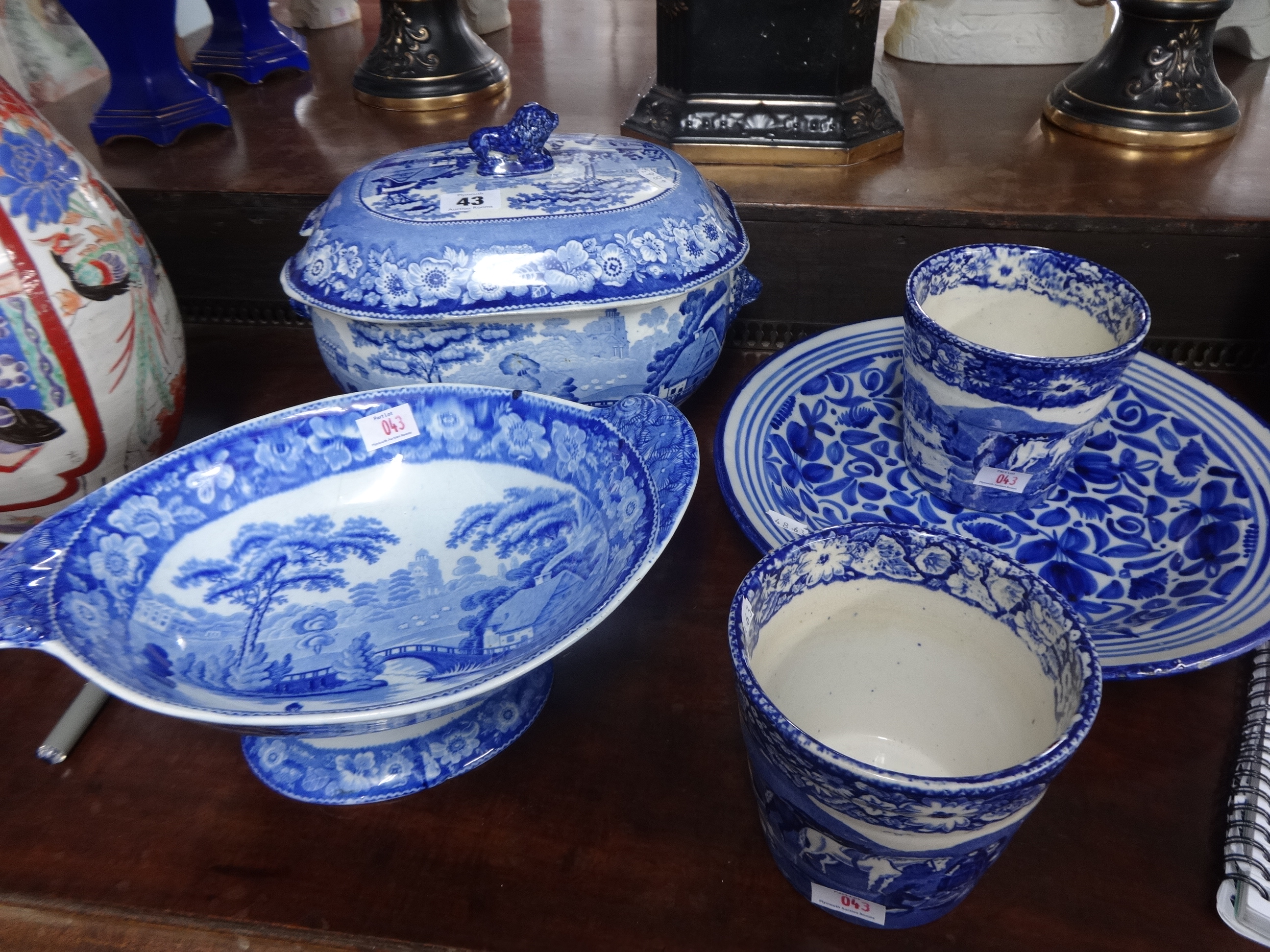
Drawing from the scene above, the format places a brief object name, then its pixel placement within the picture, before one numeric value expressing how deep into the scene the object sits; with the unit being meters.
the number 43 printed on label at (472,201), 0.55
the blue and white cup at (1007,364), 0.50
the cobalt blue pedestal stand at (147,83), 0.78
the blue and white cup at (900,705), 0.32
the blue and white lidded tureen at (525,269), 0.53
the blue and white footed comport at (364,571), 0.43
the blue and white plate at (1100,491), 0.50
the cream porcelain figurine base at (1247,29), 0.95
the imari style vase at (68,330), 0.48
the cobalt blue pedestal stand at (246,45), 0.96
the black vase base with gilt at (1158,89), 0.76
